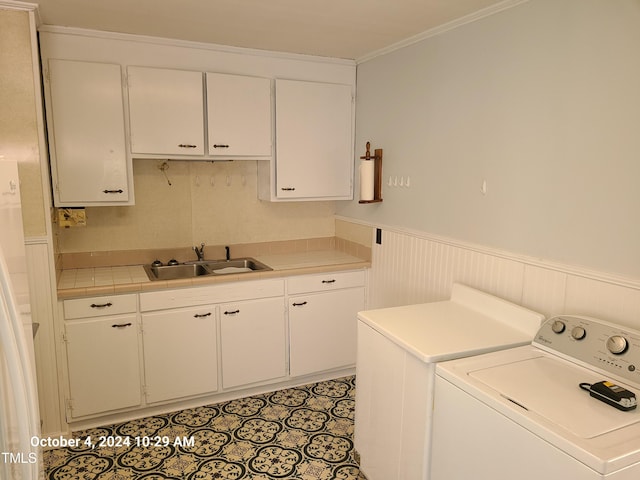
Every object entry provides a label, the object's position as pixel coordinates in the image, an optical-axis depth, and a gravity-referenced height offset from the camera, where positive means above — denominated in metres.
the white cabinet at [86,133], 2.72 +0.24
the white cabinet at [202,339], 2.79 -1.09
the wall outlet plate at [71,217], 2.90 -0.28
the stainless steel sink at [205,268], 3.35 -0.71
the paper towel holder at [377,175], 3.27 +0.00
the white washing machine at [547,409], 1.30 -0.74
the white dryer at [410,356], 1.91 -0.80
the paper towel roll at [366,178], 3.23 -0.02
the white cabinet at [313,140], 3.35 +0.25
